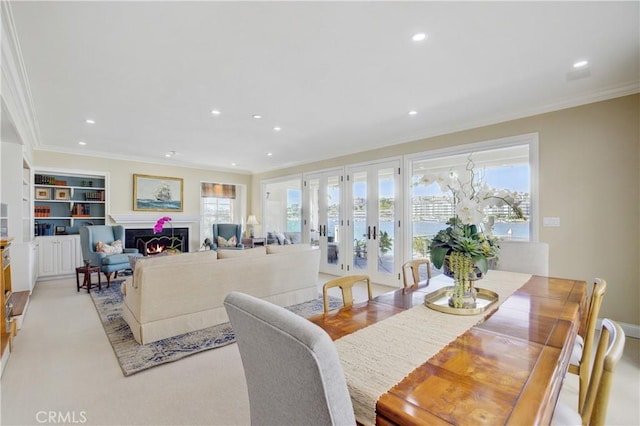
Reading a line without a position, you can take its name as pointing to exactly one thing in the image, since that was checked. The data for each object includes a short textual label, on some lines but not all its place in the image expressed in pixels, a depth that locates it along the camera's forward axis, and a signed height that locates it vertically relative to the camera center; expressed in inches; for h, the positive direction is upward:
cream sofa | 109.3 -29.8
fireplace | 257.0 -21.6
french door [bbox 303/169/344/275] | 240.7 -2.2
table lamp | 309.3 -7.1
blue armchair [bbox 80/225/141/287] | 189.0 -25.3
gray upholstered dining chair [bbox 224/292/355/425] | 26.3 -14.9
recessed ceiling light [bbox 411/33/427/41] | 85.3 +50.3
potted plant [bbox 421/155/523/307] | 57.6 -5.6
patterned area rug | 96.5 -47.1
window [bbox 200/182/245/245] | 306.0 +9.1
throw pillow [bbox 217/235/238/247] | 270.5 -26.0
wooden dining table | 29.9 -19.9
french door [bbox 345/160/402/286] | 203.3 -6.4
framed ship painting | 259.0 +18.6
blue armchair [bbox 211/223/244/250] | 282.2 -16.8
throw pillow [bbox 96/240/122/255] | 195.0 -21.9
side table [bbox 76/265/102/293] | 178.2 -34.3
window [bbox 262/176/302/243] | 284.0 +5.7
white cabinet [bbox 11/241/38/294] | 158.9 -27.1
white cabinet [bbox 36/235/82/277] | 212.7 -28.9
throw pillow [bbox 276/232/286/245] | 290.5 -24.6
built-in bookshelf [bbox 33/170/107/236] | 223.1 +10.7
